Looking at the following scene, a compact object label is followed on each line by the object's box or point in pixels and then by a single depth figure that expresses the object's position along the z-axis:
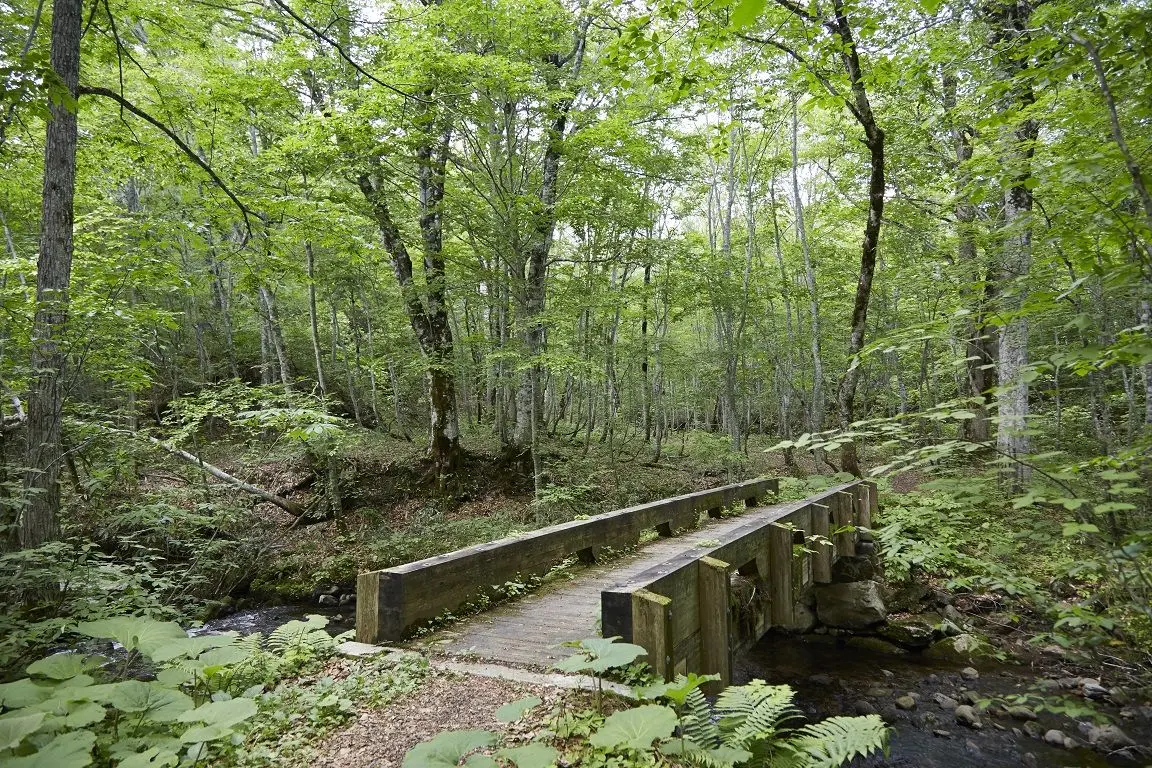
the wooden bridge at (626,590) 3.63
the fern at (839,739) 2.59
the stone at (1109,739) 4.95
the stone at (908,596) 8.17
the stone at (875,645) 7.15
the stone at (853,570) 8.75
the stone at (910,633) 7.16
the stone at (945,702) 5.73
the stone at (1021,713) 5.44
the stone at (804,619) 7.61
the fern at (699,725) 2.65
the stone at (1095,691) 5.60
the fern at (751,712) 2.65
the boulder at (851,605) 7.66
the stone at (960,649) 6.74
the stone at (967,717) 5.37
